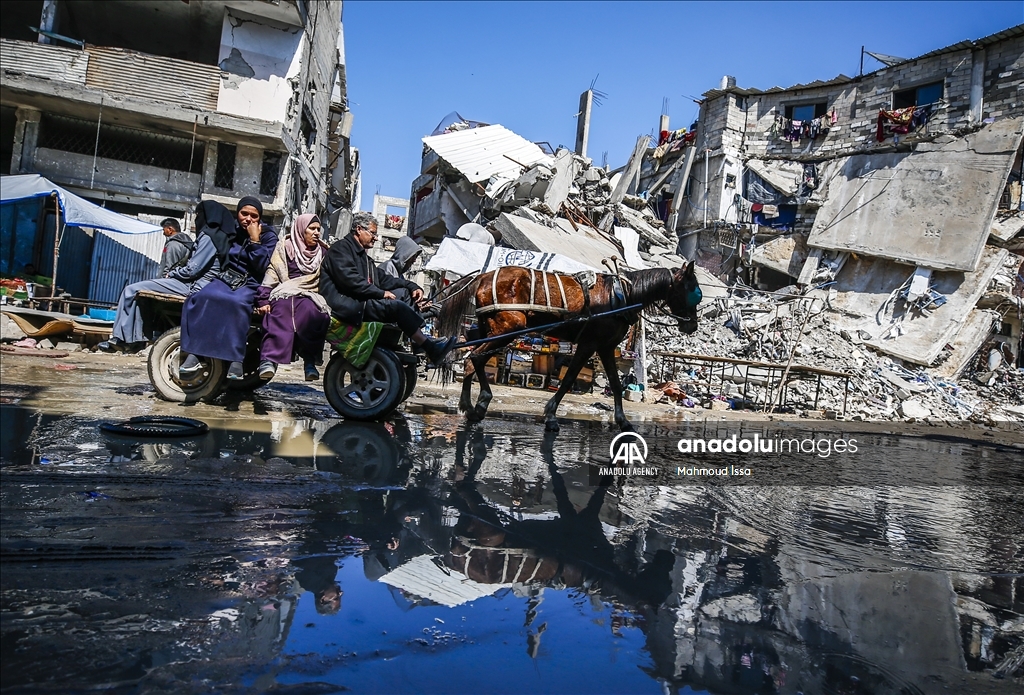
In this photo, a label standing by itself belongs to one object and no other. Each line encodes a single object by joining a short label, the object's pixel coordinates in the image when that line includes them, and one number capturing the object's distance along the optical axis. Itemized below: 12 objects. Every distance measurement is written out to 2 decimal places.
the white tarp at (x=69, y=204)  13.67
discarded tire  4.42
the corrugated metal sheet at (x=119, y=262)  16.31
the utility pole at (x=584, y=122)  31.28
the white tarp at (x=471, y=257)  15.03
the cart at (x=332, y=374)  6.08
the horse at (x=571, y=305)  7.46
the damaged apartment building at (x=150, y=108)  17.58
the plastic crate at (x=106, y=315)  13.04
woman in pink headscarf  5.84
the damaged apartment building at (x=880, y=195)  24.62
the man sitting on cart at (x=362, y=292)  6.00
